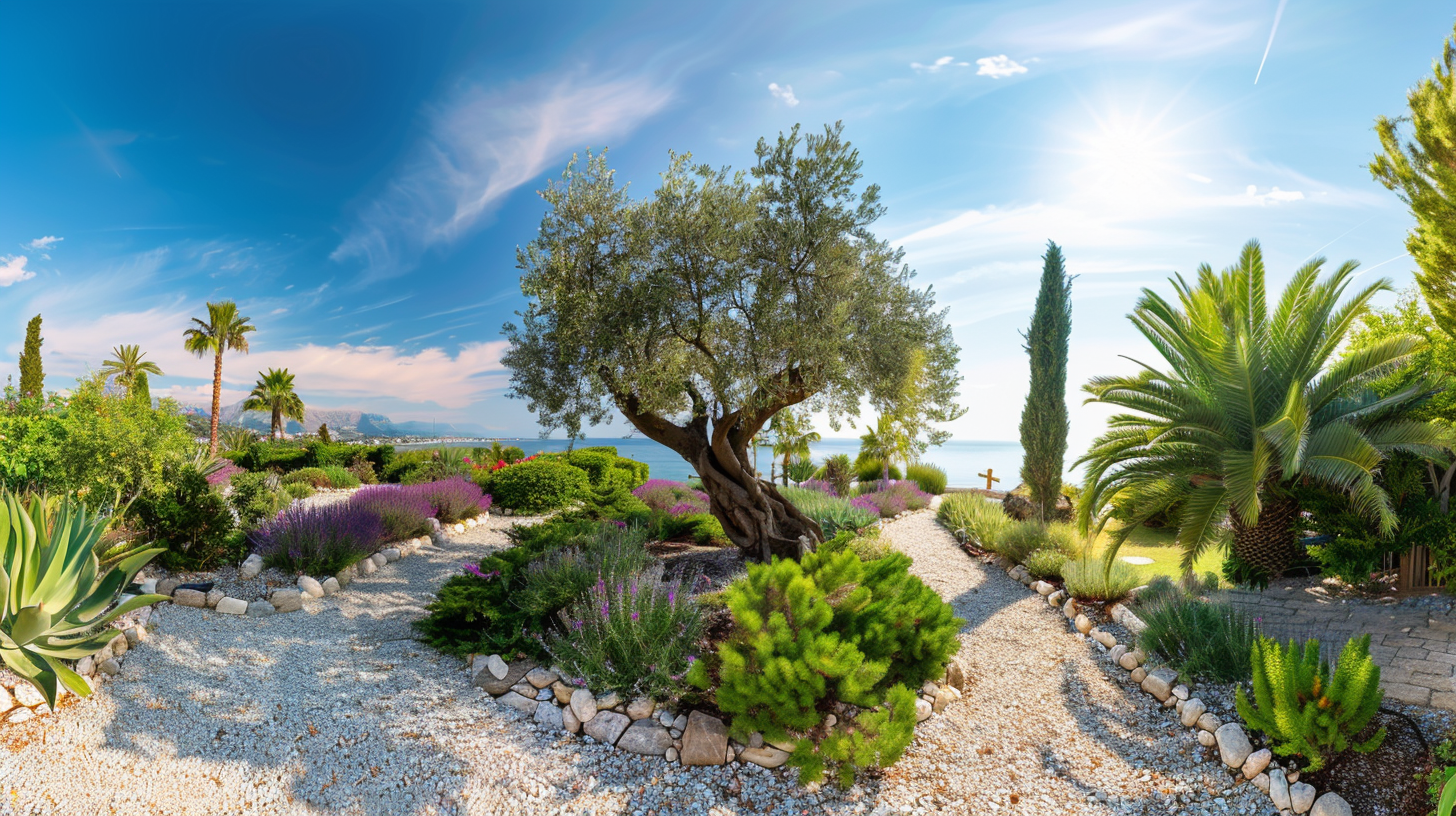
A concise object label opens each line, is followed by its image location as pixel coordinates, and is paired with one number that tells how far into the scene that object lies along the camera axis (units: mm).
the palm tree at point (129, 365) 35375
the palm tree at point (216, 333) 28750
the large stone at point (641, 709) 4336
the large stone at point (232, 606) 6052
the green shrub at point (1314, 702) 3586
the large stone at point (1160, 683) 5105
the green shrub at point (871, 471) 19750
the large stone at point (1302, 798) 3627
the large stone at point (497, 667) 4945
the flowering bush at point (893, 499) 14555
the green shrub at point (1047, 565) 8375
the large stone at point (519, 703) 4629
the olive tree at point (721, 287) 6992
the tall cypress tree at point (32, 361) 26109
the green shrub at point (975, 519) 10625
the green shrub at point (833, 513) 11117
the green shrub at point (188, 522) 6695
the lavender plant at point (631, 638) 4516
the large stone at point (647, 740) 4148
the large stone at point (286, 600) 6336
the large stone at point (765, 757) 4090
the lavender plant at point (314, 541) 7117
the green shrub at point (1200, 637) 4984
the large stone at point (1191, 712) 4637
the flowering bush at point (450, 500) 11047
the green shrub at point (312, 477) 13195
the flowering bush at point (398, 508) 9180
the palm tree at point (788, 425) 8913
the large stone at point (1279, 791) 3715
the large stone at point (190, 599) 6031
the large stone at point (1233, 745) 4090
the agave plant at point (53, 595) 3842
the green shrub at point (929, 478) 20234
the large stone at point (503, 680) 4836
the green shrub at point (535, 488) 13172
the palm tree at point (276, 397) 35031
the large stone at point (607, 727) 4258
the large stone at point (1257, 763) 3953
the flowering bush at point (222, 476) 9281
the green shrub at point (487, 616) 5258
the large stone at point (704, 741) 4070
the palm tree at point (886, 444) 13672
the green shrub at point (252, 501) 7965
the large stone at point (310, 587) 6723
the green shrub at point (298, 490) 11070
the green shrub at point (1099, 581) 7152
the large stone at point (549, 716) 4434
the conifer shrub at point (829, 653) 3764
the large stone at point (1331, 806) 3486
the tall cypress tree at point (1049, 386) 12352
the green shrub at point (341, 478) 13742
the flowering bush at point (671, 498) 12862
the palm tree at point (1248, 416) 6496
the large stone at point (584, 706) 4395
